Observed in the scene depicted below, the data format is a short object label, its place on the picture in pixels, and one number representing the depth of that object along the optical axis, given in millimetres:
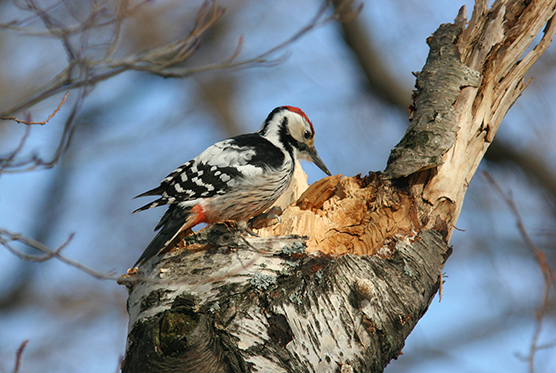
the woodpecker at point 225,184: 6223
